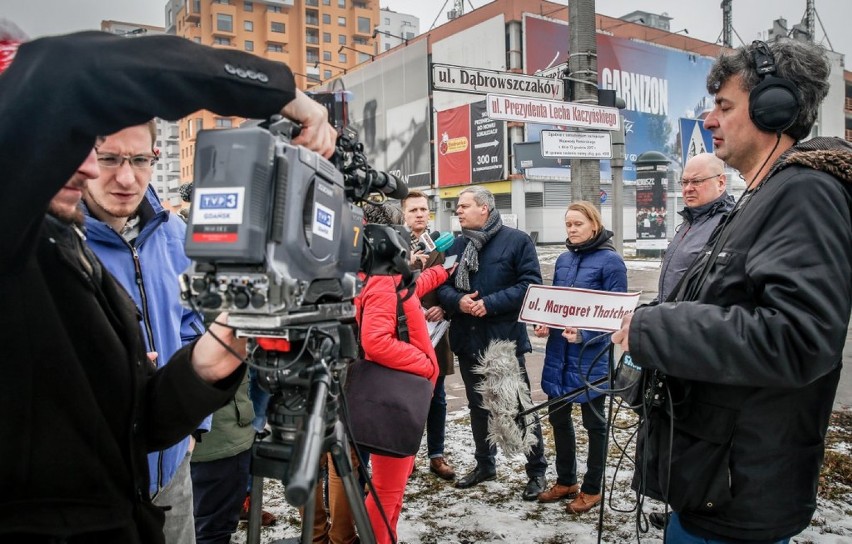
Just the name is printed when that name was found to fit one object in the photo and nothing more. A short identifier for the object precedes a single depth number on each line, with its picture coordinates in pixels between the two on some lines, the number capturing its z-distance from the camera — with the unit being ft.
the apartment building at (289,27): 212.23
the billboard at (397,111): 114.73
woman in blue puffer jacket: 13.03
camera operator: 3.01
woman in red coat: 9.48
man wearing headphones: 5.28
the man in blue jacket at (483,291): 14.35
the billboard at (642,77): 100.58
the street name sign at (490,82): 18.75
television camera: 3.47
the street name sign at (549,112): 18.42
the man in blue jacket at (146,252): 6.95
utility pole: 20.15
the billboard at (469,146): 100.01
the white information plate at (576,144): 19.31
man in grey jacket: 12.03
